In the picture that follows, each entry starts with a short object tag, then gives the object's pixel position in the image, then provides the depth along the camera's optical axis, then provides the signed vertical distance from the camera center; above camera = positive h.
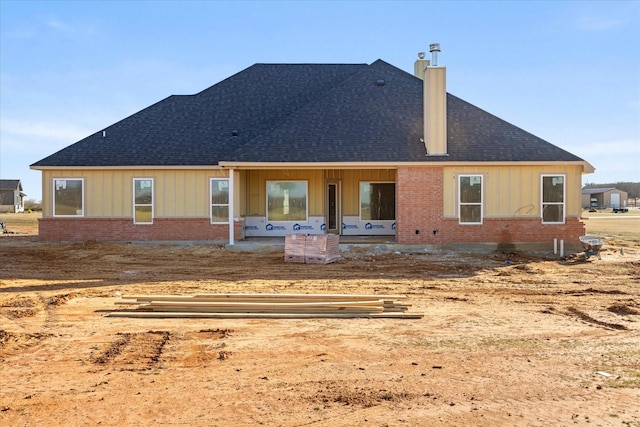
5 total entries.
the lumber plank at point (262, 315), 9.88 -1.80
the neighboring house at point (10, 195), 74.69 +1.85
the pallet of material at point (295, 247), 17.91 -1.16
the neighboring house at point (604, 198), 92.81 +2.08
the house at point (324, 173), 20.52 +1.37
